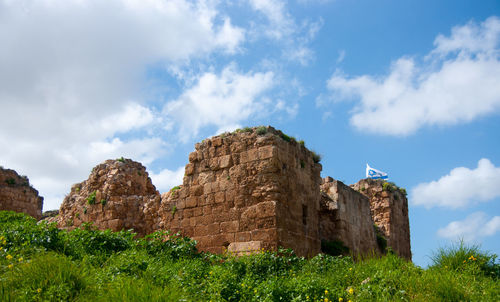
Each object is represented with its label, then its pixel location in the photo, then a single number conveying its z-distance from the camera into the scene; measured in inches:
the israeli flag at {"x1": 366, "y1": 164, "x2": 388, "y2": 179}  740.0
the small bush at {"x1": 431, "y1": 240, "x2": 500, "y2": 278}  313.0
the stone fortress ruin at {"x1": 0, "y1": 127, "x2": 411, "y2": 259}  394.9
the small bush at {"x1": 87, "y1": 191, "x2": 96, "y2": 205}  561.0
